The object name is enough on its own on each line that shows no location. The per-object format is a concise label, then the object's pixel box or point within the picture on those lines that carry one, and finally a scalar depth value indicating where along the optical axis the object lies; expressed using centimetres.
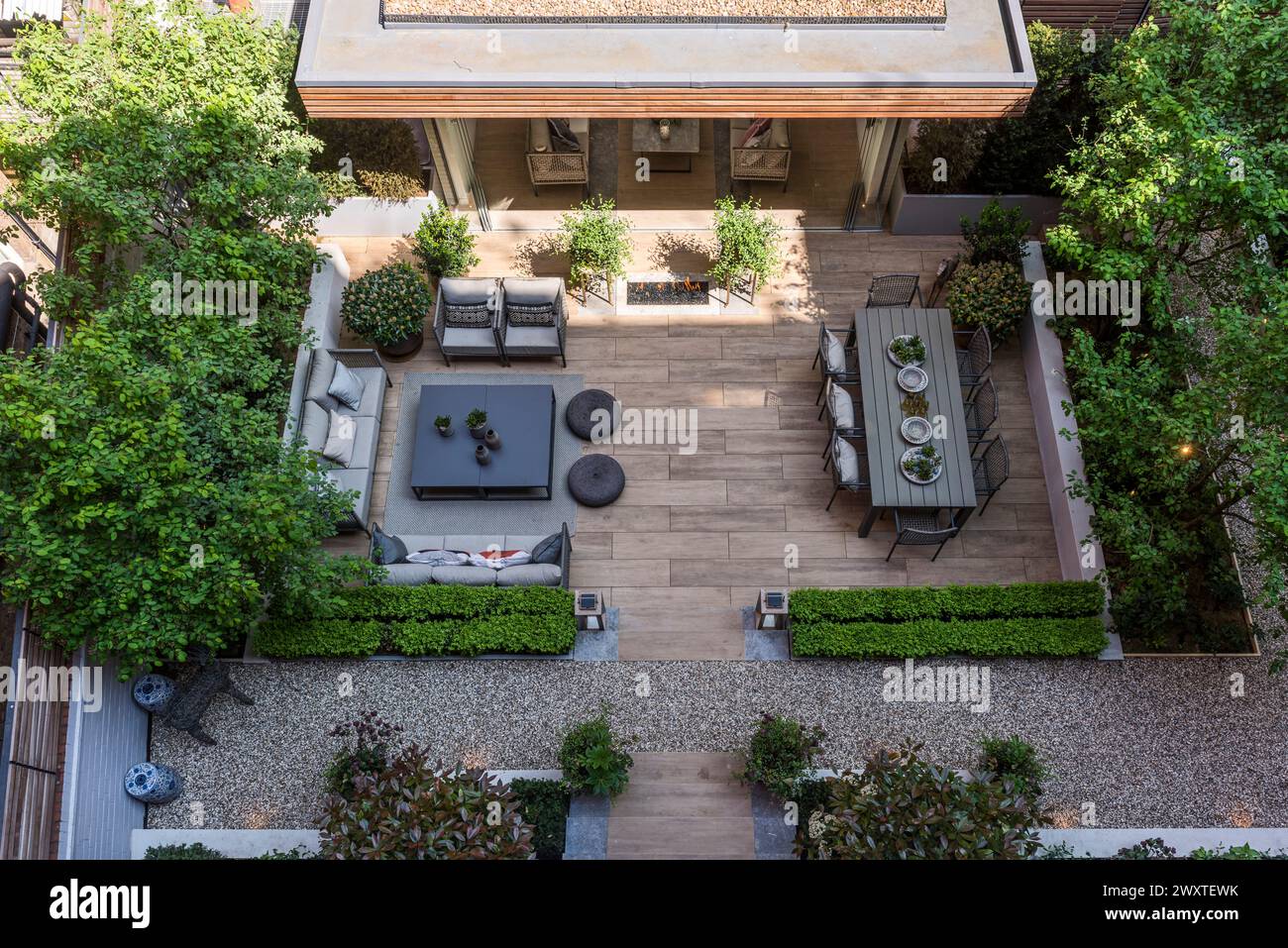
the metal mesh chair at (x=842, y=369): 1005
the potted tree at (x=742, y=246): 1065
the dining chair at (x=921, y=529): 875
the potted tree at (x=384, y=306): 1040
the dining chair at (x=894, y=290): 1055
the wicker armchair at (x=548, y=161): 1181
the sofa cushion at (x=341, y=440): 958
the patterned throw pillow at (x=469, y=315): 1057
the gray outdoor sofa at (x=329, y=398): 962
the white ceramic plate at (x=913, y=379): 961
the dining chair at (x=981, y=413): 966
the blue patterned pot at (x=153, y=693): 819
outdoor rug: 978
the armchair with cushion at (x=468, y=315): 1056
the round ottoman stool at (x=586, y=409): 1027
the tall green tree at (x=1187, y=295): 708
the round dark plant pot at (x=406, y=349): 1077
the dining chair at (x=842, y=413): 952
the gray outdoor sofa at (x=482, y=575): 883
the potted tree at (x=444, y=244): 1091
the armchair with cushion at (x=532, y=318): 1055
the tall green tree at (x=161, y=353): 700
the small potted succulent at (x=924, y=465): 902
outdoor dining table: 908
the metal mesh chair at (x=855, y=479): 934
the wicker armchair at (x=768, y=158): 1180
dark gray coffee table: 959
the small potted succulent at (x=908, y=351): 970
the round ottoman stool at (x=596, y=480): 980
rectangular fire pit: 1145
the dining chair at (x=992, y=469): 919
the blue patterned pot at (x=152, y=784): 791
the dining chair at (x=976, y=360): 986
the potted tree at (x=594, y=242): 1068
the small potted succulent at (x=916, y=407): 949
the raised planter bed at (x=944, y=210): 1139
